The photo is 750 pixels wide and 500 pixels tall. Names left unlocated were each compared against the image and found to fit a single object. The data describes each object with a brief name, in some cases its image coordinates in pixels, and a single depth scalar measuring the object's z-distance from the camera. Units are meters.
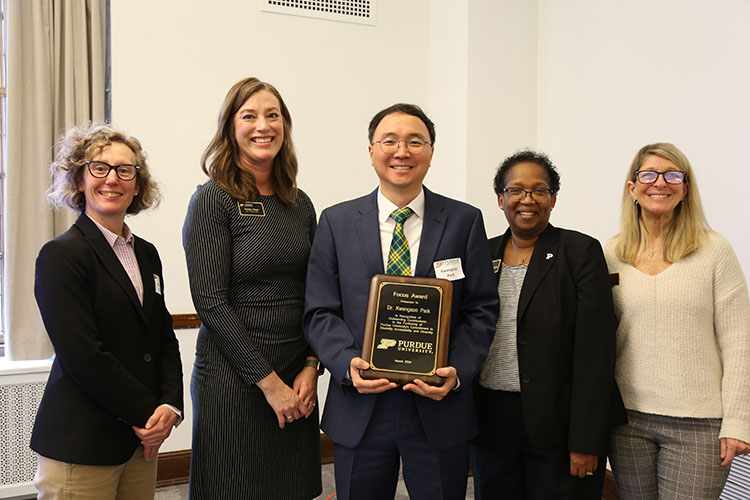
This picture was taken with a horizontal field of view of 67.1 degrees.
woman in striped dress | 1.84
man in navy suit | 1.74
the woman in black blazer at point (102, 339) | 1.65
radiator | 3.22
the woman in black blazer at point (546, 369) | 1.91
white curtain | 3.31
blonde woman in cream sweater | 1.85
